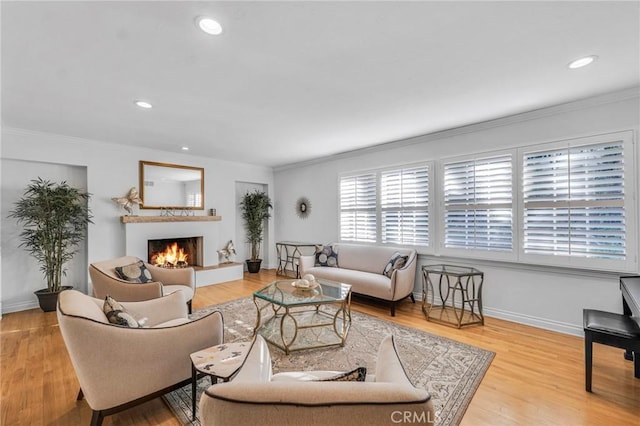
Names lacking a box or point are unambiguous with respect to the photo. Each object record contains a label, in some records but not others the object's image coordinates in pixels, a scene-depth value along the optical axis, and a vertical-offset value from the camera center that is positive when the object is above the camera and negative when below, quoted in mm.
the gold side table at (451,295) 3447 -1135
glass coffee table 2822 -1304
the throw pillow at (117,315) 1866 -690
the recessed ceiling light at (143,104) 2887 +1201
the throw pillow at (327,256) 4945 -765
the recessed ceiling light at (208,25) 1676 +1202
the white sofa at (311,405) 816 -571
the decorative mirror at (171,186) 4883 +559
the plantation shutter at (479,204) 3500 +138
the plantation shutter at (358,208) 4973 +132
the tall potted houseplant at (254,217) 6445 -43
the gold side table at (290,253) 6121 -889
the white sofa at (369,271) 3734 -920
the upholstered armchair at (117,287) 3072 -800
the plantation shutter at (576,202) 2826 +131
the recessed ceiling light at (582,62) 2155 +1226
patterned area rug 1991 -1351
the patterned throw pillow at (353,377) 1058 -632
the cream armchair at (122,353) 1558 -863
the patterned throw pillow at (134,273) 3324 -710
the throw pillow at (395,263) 3967 -716
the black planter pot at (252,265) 6387 -1170
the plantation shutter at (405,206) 4273 +143
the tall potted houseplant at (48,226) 3738 -134
